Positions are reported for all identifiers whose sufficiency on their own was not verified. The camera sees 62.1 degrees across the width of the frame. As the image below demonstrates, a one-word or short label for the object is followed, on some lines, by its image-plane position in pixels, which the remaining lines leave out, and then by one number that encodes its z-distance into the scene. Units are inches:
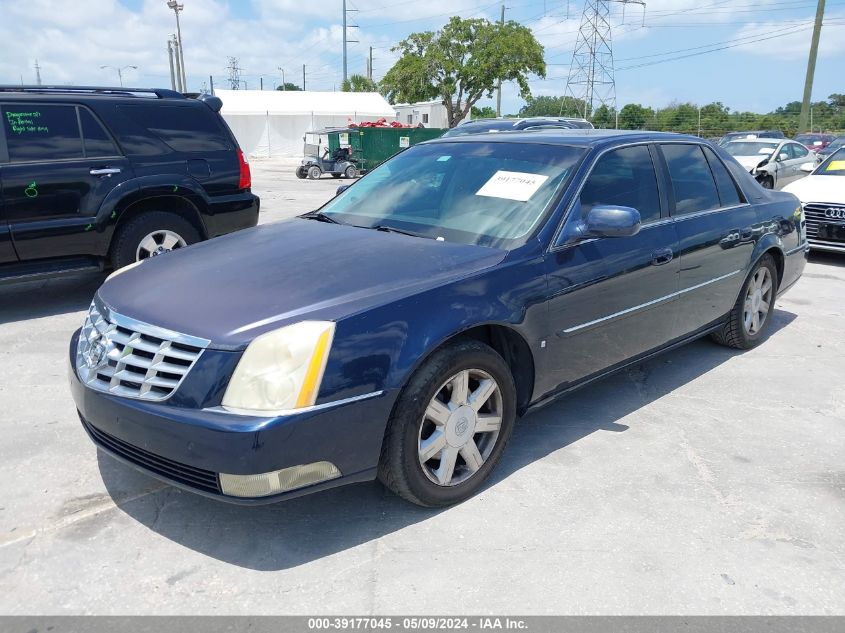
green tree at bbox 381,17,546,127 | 1633.9
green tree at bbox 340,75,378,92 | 3045.5
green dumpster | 1002.7
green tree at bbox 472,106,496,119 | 2536.2
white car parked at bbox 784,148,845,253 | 338.6
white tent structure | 1664.6
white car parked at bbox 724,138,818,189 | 573.0
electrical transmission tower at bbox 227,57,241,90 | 4013.3
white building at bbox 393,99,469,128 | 1803.6
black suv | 227.5
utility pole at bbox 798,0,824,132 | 1114.1
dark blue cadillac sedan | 100.4
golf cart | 973.2
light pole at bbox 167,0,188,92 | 1945.1
